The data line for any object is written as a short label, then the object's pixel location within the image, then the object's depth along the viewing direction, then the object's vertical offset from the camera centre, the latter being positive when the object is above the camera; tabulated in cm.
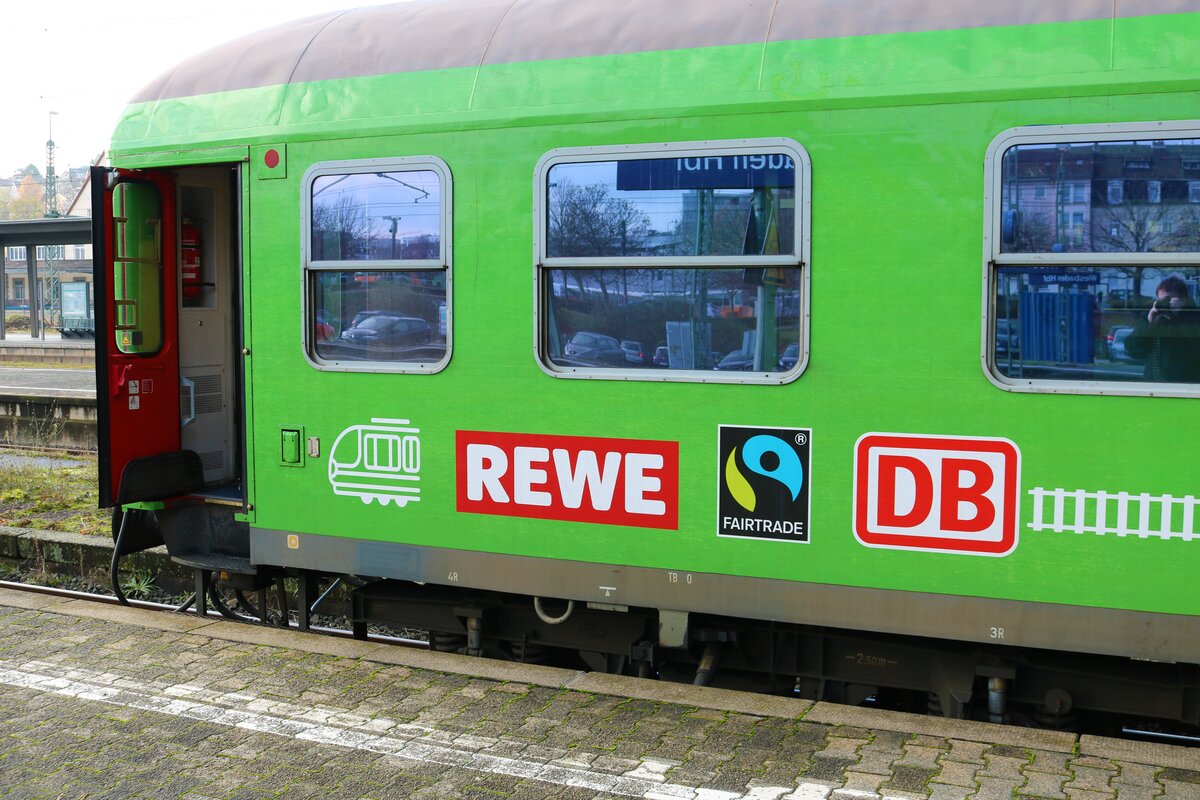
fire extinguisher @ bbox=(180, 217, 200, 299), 676 +43
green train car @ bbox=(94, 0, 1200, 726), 423 -1
